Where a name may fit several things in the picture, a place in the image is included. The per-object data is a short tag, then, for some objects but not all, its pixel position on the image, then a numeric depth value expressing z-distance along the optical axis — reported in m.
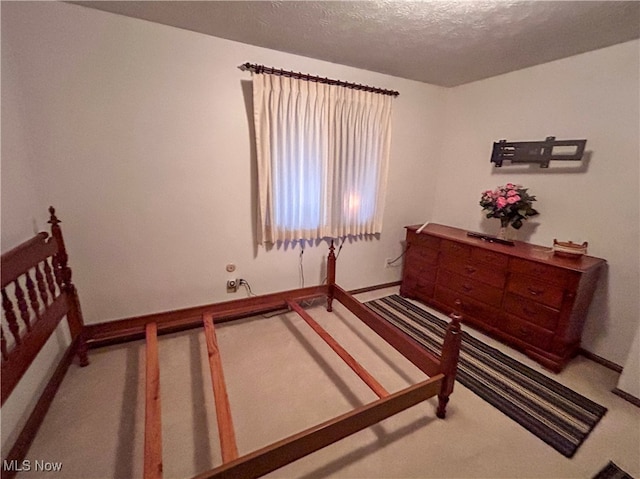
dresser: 2.06
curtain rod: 2.24
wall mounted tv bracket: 2.29
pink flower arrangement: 2.50
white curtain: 2.40
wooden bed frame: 1.17
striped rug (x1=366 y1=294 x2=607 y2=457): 1.62
